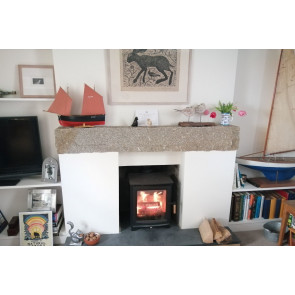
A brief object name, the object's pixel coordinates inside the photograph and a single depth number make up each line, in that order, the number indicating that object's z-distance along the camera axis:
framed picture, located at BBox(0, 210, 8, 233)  2.19
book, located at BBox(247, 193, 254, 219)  2.38
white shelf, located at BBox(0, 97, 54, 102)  1.91
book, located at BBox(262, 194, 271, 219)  2.42
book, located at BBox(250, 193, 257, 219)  2.40
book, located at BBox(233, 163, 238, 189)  2.32
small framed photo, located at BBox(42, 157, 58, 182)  2.06
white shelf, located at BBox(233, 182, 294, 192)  2.31
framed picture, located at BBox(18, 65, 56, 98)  2.02
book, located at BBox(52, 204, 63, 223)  2.12
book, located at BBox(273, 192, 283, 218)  2.42
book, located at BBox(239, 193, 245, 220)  2.37
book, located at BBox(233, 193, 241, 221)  2.35
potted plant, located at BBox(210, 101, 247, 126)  2.05
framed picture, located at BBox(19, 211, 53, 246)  2.05
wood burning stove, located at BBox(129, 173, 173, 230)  2.09
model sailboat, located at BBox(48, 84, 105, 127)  1.87
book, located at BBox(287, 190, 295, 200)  2.43
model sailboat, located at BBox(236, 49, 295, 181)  2.20
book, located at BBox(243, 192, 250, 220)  2.38
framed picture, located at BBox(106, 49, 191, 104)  1.95
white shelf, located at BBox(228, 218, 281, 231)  2.42
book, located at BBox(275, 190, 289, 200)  2.44
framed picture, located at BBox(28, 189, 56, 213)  2.12
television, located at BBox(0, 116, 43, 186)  2.02
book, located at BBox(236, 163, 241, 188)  2.31
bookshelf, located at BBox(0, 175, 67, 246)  2.11
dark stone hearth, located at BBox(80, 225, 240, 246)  2.01
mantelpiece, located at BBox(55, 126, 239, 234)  1.94
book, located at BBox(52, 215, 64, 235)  2.12
